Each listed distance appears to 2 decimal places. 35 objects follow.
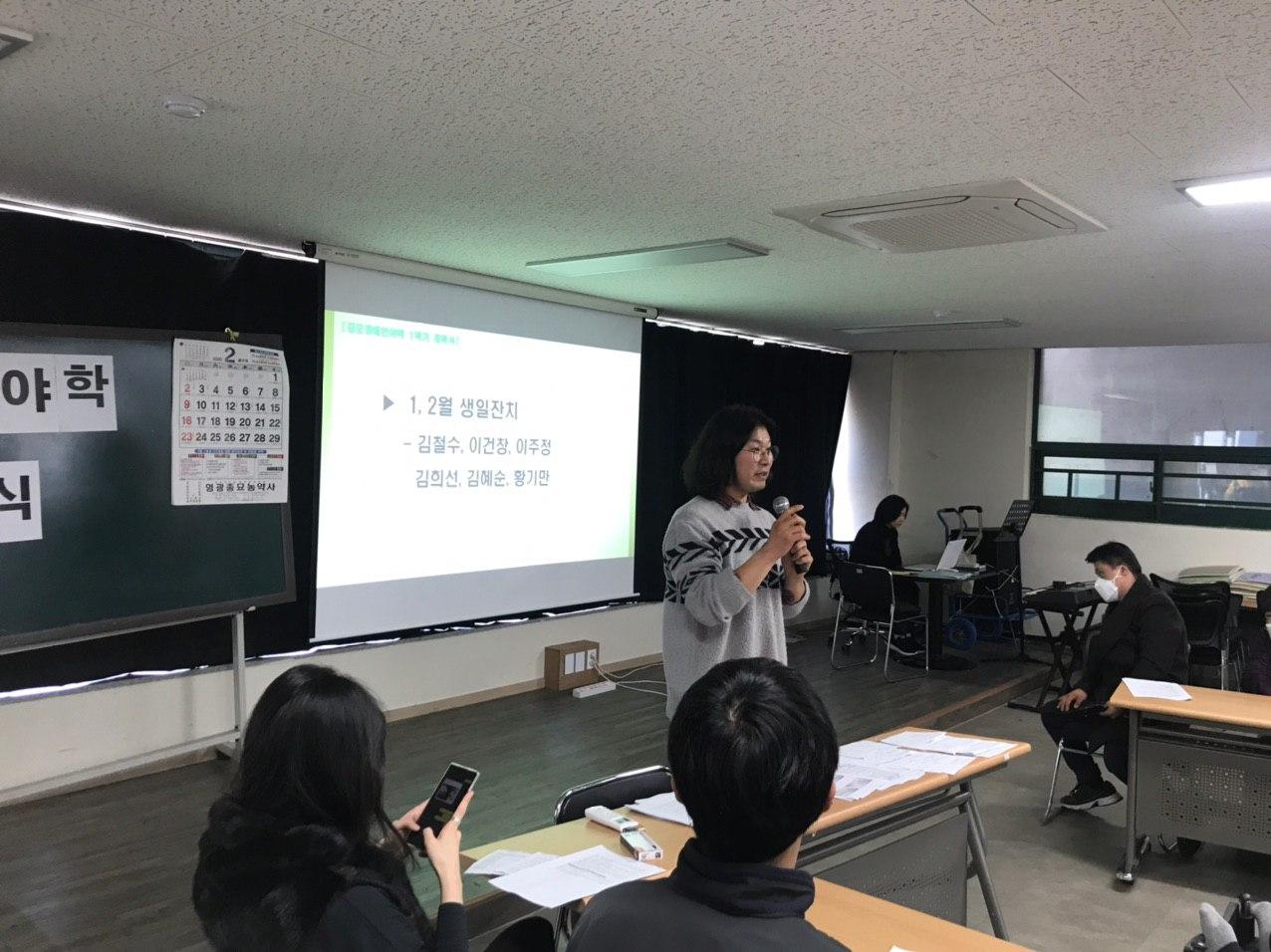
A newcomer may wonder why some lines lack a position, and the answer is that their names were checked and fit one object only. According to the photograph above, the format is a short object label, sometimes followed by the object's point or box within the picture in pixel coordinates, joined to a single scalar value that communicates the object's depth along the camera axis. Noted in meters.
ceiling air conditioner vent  3.25
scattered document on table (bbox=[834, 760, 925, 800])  2.31
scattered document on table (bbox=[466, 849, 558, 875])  1.82
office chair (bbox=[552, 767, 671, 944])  2.22
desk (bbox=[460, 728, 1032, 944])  2.04
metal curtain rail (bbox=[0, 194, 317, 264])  3.83
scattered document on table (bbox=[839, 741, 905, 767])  2.59
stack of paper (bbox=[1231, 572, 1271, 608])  6.12
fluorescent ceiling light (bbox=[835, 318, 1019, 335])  6.43
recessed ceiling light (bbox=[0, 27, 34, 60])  2.11
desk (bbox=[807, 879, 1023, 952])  1.63
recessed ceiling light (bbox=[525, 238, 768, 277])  4.25
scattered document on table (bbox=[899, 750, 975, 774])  2.49
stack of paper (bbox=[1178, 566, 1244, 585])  6.42
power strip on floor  5.77
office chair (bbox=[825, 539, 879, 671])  6.99
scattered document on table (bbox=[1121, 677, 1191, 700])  3.69
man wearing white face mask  4.07
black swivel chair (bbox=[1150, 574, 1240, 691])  5.36
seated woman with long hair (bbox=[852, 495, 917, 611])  7.20
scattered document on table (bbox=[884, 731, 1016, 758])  2.66
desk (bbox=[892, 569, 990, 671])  6.74
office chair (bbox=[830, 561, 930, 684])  6.57
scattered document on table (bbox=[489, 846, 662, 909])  1.69
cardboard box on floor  5.82
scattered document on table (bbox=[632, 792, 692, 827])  2.15
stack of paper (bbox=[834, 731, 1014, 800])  2.39
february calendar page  4.01
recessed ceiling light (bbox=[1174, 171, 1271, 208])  2.98
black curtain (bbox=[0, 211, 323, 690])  3.83
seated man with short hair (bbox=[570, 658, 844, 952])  1.09
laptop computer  6.92
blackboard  3.52
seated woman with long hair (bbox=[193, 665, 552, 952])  1.27
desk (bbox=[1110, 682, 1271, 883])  3.47
